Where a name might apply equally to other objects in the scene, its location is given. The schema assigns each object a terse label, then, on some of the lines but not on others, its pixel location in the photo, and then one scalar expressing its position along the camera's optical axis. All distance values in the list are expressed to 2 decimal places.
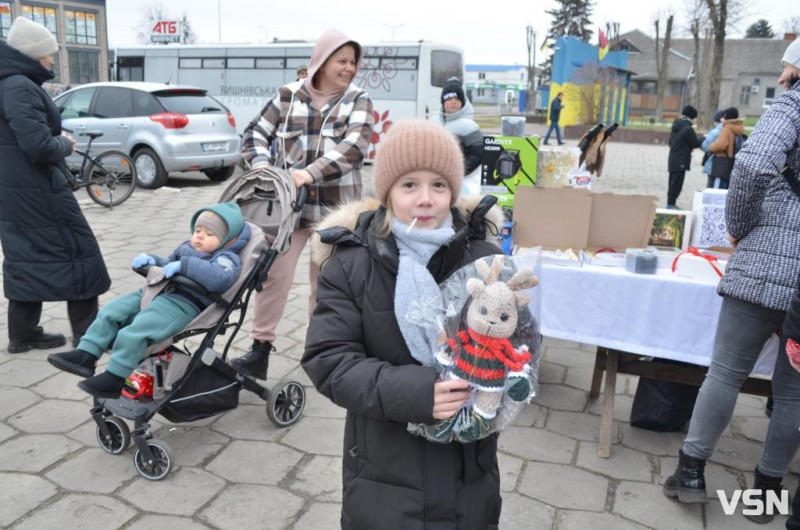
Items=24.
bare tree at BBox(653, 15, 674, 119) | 35.39
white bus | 16.25
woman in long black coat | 3.91
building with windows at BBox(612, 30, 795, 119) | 62.69
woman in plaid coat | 3.62
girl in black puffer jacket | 1.64
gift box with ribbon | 3.15
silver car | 11.33
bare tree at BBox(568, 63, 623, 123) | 31.41
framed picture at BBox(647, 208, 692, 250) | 3.71
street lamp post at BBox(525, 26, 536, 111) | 53.38
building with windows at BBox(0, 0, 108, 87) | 51.06
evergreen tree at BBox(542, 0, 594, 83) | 60.41
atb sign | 30.20
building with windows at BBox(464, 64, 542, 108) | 83.33
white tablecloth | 3.13
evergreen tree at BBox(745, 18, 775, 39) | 80.12
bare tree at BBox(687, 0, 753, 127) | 24.14
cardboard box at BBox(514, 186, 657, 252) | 3.70
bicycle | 9.64
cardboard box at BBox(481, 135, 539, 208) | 4.57
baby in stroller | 2.95
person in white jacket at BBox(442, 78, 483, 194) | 5.73
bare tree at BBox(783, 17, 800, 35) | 47.82
